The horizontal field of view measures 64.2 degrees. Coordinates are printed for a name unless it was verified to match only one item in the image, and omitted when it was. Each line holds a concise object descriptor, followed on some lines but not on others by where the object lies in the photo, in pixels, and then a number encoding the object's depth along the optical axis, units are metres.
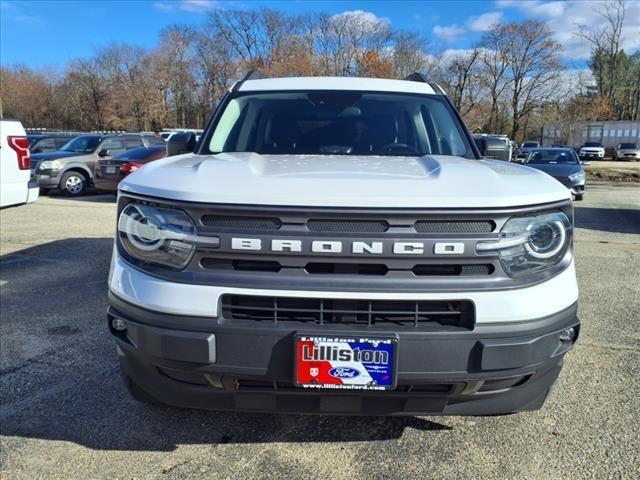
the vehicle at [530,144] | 48.86
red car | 12.75
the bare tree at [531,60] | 58.19
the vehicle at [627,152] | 45.84
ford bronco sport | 1.97
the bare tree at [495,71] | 59.59
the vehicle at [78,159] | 14.18
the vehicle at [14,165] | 6.18
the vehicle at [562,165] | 14.26
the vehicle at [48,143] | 19.56
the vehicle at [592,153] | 46.60
